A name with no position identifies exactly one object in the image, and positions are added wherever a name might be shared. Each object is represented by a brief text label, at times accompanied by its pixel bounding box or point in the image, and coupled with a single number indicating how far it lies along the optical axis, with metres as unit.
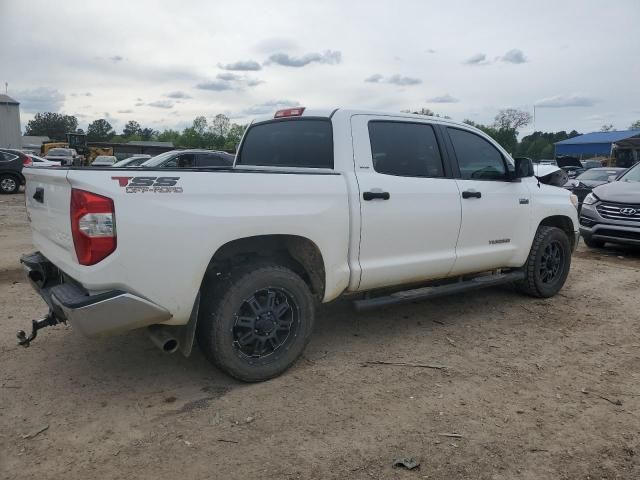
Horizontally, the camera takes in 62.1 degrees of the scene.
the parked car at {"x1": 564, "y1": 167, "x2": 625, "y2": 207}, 15.12
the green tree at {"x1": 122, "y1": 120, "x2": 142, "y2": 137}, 131.81
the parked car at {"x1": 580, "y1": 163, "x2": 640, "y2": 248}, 8.36
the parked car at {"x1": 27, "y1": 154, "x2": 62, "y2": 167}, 19.51
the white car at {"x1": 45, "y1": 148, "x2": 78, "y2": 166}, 36.82
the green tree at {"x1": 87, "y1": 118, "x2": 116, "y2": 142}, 109.62
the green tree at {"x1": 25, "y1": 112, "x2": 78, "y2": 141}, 114.19
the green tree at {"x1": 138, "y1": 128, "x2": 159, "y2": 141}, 121.62
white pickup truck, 2.98
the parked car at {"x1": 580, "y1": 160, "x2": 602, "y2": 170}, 32.95
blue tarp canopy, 59.41
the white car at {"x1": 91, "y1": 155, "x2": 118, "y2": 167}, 29.13
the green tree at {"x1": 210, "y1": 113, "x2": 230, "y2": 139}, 94.71
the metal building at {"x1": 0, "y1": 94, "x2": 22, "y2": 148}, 71.81
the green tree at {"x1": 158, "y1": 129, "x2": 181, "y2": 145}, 111.19
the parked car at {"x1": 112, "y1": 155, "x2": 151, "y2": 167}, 14.21
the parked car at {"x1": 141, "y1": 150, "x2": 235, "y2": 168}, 12.24
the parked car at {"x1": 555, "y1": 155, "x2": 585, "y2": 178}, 27.83
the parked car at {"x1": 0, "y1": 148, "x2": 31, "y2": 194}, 17.77
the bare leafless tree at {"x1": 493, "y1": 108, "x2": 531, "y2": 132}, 81.06
